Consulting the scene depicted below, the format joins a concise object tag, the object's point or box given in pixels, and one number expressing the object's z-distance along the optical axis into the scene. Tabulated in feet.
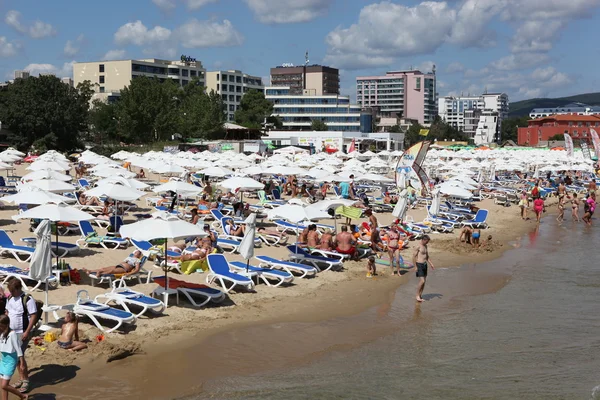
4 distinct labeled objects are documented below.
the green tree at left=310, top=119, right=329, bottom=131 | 365.65
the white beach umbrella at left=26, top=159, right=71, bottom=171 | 83.28
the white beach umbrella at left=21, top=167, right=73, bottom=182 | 67.31
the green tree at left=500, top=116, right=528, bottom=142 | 548.97
